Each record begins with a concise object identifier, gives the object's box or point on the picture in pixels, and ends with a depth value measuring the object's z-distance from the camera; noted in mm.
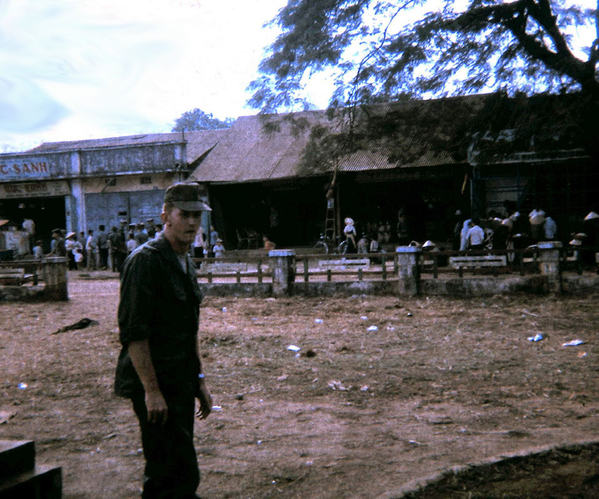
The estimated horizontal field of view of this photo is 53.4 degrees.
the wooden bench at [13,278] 13555
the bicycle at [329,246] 21345
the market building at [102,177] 25500
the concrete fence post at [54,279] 13164
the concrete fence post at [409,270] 12148
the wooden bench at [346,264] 13047
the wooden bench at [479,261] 12008
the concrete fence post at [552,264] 11492
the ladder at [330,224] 22312
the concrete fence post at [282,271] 13086
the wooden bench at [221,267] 13852
